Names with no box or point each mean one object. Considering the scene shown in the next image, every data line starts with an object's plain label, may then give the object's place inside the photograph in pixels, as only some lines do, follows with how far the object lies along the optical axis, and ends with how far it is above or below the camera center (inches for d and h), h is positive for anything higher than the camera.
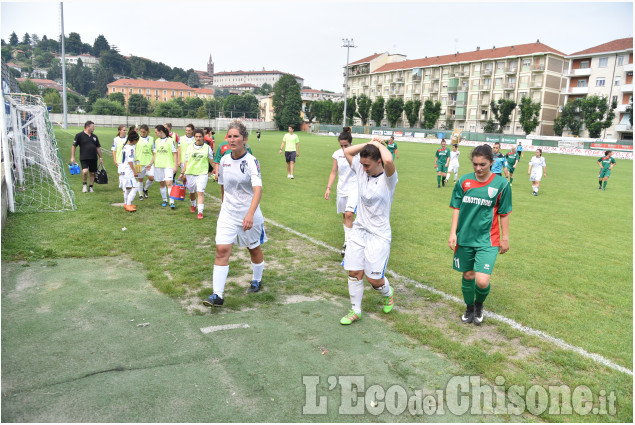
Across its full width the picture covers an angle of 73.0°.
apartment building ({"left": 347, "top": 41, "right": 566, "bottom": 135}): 2736.2 +502.5
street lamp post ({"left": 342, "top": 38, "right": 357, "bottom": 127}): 2502.5 +585.0
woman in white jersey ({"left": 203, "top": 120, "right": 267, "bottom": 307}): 201.9 -30.8
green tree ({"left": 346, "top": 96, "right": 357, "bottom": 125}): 3465.3 +288.2
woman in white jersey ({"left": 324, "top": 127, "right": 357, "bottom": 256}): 276.1 -27.7
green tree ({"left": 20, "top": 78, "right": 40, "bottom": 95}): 3882.9 +413.2
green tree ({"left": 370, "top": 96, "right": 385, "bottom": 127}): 3319.4 +270.7
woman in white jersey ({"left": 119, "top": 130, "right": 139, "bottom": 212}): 407.8 -34.0
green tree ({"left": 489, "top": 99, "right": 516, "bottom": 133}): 2598.9 +254.0
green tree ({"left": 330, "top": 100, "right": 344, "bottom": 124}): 3467.0 +259.9
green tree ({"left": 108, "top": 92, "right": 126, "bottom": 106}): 4343.5 +371.1
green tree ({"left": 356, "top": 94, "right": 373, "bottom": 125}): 3425.2 +297.5
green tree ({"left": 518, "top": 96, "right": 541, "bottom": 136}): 2444.8 +214.8
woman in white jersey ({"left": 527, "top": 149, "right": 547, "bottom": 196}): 662.5 -26.8
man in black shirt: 478.4 -16.5
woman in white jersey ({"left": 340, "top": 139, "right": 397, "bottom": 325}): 182.1 -35.0
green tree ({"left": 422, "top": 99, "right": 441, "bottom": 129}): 3038.9 +249.1
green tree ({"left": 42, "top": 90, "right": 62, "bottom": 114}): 3730.3 +285.9
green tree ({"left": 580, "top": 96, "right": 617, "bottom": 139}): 2236.7 +217.1
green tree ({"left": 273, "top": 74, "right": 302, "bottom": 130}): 3661.4 +343.6
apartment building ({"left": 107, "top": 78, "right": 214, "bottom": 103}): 5753.0 +637.8
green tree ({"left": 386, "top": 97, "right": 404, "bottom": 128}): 3196.9 +273.6
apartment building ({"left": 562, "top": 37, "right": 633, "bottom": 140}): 2341.3 +455.2
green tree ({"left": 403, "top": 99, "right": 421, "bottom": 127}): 3117.6 +272.2
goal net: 406.3 -41.4
